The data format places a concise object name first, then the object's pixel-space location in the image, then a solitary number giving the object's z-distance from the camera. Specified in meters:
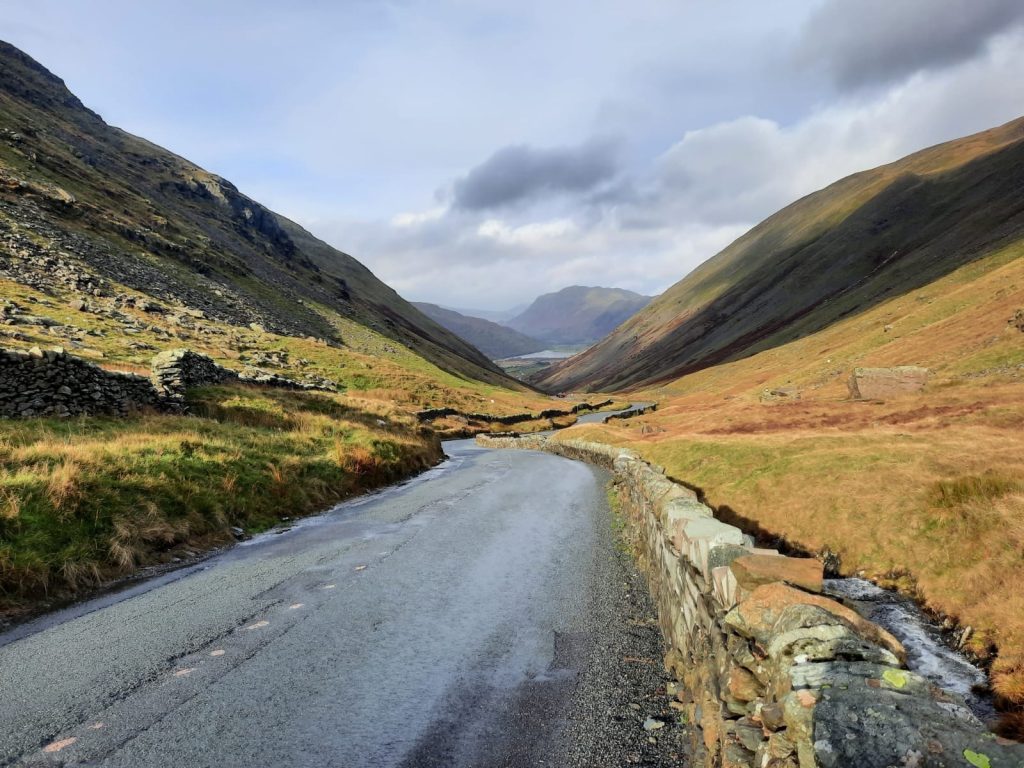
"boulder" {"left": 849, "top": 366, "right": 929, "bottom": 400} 40.12
